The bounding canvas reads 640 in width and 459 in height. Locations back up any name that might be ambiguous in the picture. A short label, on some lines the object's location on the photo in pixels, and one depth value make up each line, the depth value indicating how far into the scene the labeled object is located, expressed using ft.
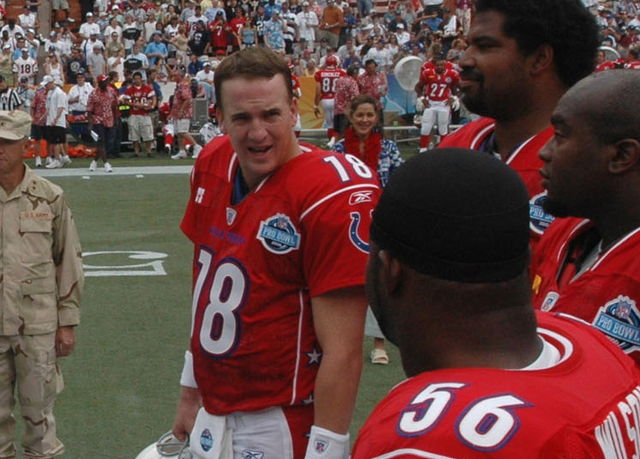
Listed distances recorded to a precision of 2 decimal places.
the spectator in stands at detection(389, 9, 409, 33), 106.79
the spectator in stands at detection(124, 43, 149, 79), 93.25
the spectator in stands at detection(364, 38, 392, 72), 93.29
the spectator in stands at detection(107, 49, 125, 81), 94.43
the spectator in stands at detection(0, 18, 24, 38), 96.43
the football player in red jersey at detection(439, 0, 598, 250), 10.85
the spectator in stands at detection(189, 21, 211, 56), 101.04
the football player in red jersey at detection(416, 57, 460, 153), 74.59
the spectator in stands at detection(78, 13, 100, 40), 100.78
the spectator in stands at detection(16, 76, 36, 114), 83.30
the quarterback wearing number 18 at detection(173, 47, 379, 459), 11.25
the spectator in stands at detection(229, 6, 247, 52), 102.06
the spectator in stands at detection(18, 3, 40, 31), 104.44
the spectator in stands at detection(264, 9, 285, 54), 102.94
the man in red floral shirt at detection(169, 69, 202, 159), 79.77
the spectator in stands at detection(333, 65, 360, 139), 78.54
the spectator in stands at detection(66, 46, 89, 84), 93.66
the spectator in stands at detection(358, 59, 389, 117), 81.51
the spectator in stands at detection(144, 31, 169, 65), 98.22
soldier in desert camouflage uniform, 18.70
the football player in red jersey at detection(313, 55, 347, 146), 84.74
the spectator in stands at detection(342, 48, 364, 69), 93.04
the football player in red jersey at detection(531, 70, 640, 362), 8.70
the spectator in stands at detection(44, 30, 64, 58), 98.09
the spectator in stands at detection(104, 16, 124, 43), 98.04
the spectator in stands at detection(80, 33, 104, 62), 95.15
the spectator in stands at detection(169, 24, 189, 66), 98.94
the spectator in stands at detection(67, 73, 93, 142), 80.43
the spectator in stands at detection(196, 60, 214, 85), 88.02
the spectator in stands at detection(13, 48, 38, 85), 89.66
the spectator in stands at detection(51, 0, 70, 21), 111.96
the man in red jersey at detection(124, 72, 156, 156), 80.02
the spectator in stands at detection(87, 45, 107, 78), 94.58
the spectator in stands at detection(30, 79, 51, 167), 74.45
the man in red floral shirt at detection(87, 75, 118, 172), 71.15
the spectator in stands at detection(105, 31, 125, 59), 96.17
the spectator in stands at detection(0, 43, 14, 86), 86.58
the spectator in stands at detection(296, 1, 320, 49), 106.01
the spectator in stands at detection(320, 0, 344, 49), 106.83
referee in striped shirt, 77.87
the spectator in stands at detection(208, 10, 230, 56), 100.89
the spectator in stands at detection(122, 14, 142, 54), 102.40
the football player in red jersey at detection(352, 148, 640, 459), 5.09
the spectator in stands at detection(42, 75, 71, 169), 73.67
